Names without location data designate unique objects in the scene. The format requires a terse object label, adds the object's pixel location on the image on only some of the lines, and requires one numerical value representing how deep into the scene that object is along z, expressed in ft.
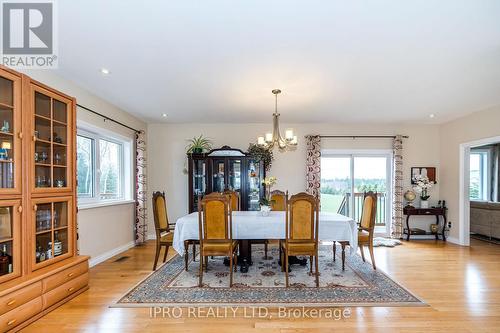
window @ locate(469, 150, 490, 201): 22.65
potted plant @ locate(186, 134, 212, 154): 18.41
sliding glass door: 20.20
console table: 18.62
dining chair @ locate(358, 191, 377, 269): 12.38
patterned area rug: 9.20
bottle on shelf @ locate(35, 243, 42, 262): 8.49
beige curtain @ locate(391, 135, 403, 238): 19.16
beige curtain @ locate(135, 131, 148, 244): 17.38
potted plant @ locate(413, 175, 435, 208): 19.07
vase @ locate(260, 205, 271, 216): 12.51
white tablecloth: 11.40
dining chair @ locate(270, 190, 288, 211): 15.15
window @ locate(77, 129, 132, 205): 13.51
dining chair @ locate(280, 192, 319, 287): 10.56
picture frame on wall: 19.70
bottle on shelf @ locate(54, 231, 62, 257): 9.27
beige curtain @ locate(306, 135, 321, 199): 19.01
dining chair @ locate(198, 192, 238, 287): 10.43
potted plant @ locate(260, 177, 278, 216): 12.52
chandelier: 12.27
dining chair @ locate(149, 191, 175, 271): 12.55
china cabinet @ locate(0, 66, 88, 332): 7.62
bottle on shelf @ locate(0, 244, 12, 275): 7.59
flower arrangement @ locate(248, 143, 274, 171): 18.03
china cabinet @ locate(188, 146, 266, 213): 18.10
